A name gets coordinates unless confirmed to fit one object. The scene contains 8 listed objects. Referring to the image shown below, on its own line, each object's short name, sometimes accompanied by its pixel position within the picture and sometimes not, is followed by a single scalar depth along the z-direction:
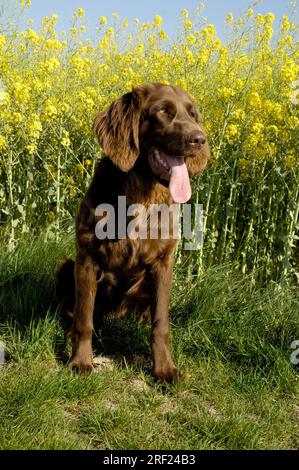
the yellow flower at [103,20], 7.01
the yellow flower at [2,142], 4.17
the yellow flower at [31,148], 4.23
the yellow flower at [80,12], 5.87
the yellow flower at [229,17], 5.85
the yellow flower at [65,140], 4.37
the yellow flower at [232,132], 4.37
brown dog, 2.90
